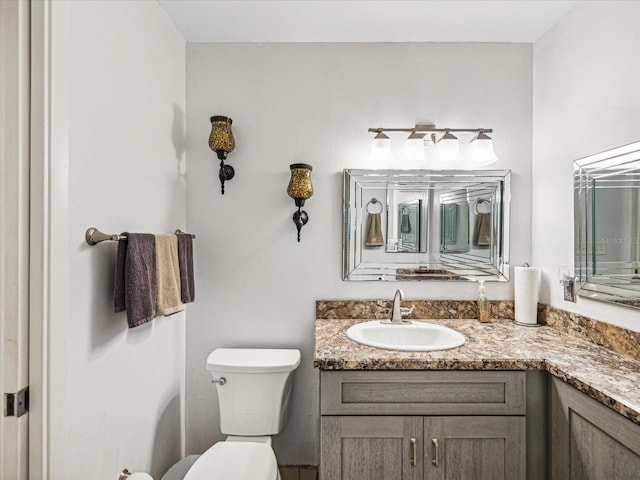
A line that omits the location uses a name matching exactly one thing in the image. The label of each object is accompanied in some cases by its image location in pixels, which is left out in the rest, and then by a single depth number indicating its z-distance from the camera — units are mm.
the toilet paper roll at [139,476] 1352
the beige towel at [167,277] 1580
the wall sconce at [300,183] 1999
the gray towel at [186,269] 1831
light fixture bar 2064
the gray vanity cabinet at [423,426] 1482
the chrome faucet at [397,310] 1957
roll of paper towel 1979
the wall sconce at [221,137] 1996
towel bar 1276
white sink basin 1909
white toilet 1848
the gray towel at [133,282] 1375
